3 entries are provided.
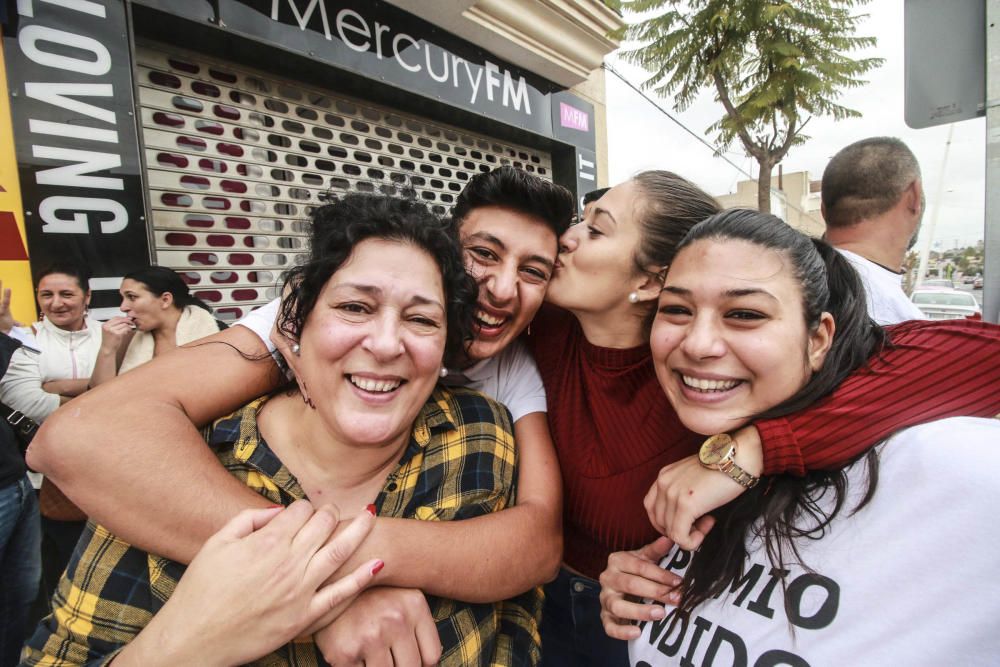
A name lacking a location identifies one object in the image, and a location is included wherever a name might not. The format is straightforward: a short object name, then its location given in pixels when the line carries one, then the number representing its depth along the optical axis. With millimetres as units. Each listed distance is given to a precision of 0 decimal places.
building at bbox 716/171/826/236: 34628
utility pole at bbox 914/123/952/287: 17703
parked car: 12922
